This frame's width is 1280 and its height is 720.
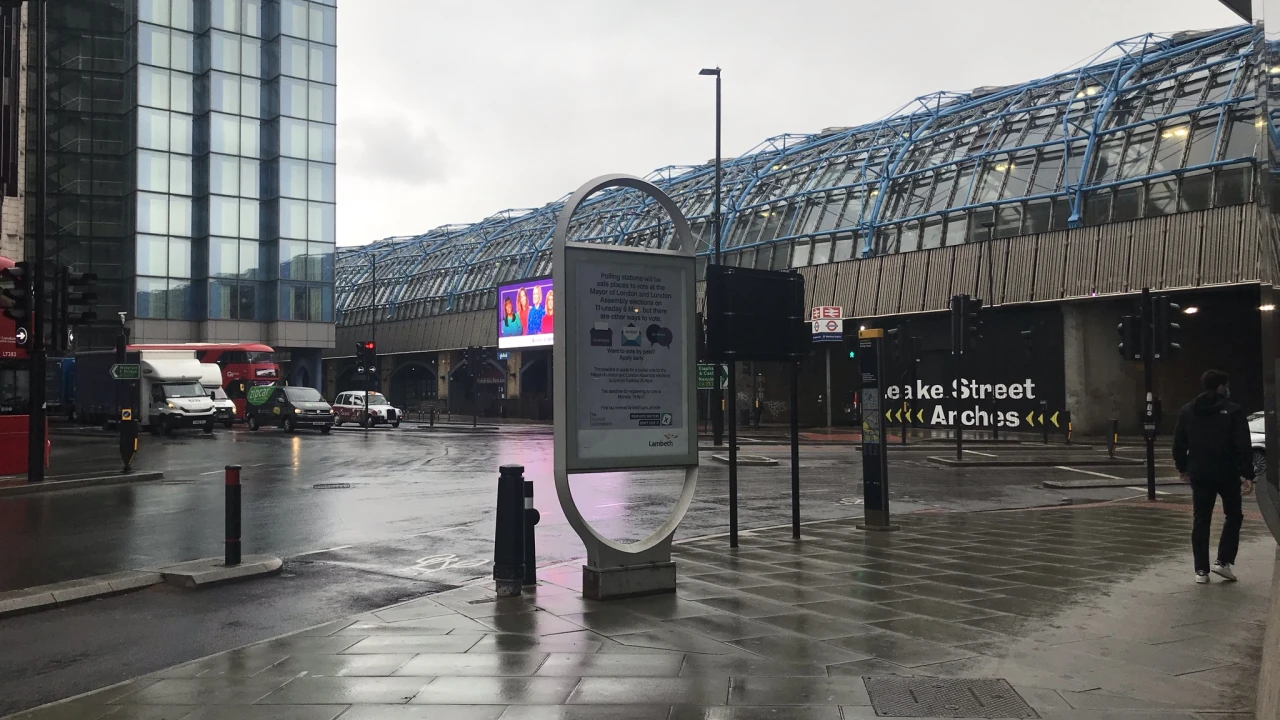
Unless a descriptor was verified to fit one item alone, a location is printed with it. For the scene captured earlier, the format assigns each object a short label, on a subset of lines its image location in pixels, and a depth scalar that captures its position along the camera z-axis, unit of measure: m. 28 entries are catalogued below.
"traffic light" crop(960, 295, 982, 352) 27.66
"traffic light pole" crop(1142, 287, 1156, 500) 15.98
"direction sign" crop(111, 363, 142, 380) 22.34
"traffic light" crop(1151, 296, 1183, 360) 16.16
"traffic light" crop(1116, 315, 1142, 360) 17.39
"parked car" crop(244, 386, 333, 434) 41.50
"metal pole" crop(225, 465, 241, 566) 9.63
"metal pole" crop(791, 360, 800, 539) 11.23
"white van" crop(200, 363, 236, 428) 42.47
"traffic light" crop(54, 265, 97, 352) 19.50
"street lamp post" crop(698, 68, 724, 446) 26.86
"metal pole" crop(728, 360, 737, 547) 10.48
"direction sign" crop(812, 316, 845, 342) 44.34
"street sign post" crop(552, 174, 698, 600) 7.99
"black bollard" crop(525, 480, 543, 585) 8.41
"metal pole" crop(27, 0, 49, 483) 18.38
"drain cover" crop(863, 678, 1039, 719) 5.05
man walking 8.30
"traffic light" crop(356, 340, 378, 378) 53.69
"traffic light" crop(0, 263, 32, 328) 18.27
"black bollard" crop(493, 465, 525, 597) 8.15
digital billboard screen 59.25
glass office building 58.00
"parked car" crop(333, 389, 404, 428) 50.28
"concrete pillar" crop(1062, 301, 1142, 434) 38.31
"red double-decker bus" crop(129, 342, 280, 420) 49.25
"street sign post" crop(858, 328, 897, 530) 12.09
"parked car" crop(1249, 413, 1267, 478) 18.53
